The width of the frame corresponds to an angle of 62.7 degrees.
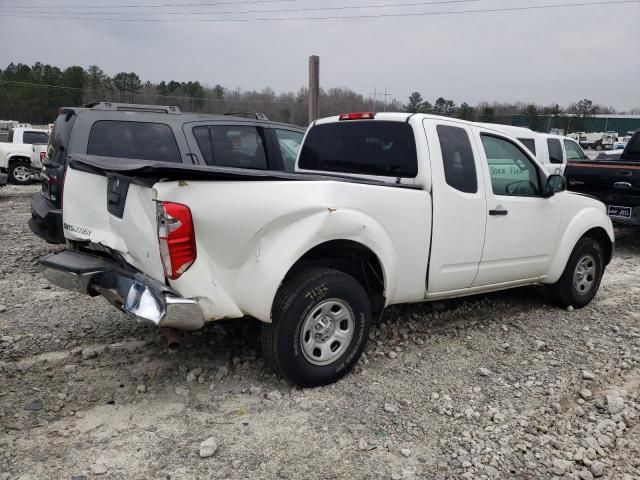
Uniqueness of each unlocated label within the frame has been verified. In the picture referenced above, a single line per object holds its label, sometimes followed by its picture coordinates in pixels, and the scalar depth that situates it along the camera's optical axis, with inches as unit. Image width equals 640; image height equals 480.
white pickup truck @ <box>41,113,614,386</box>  118.8
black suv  220.5
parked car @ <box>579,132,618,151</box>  1903.3
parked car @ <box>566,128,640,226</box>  325.1
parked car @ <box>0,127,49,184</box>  614.5
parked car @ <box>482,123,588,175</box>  465.1
